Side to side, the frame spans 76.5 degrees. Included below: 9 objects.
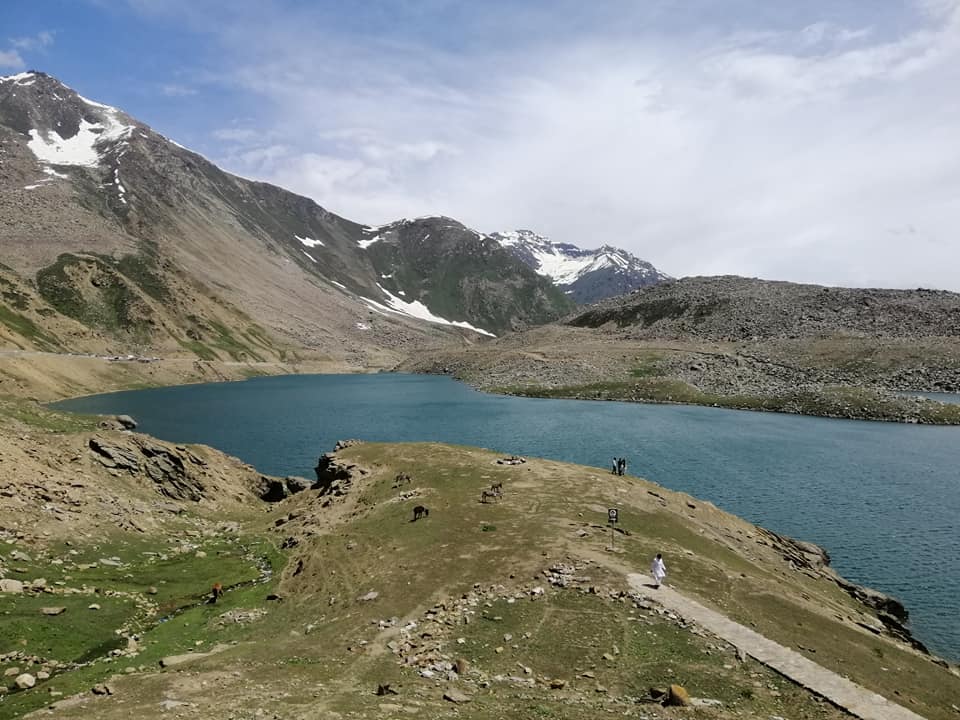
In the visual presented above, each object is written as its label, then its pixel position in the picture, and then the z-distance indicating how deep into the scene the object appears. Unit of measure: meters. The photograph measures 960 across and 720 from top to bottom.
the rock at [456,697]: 22.78
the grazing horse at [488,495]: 48.69
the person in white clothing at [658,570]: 32.81
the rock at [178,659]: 26.95
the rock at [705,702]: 23.05
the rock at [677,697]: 22.94
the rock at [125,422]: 82.54
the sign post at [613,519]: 40.89
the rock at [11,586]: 31.69
